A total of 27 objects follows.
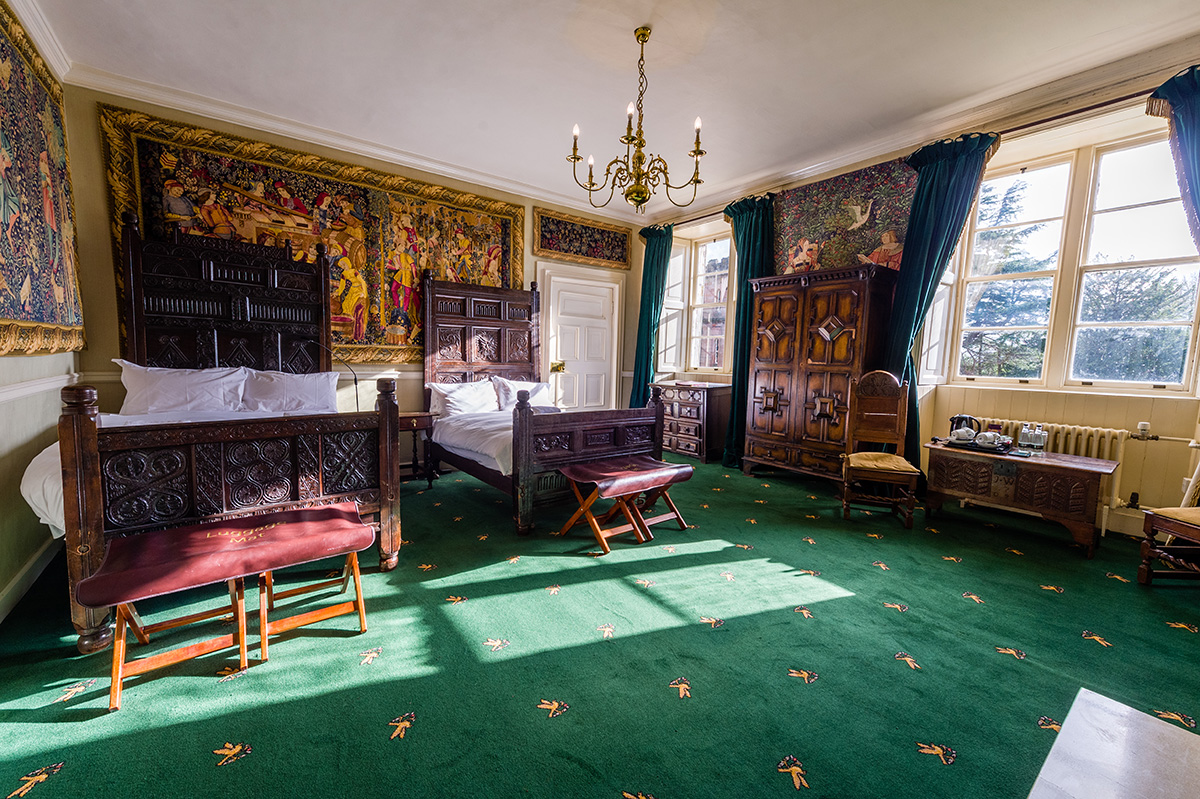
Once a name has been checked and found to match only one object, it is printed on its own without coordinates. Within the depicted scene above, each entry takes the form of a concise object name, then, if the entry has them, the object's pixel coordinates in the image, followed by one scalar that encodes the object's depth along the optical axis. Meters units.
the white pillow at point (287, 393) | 4.02
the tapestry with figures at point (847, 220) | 4.67
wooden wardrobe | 4.57
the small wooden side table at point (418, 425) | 4.59
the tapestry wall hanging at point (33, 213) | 2.64
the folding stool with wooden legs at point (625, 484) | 3.37
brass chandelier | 3.02
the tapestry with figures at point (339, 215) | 4.09
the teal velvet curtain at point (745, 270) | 5.71
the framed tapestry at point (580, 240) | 6.41
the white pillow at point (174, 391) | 3.64
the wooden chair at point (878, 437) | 3.95
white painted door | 6.73
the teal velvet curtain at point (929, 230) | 4.11
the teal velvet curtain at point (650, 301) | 6.90
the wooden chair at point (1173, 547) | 2.72
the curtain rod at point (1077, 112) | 3.33
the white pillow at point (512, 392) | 5.51
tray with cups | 3.81
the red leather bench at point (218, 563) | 1.80
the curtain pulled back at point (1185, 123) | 3.10
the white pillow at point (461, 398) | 5.12
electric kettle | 4.15
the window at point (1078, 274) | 3.70
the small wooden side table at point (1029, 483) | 3.36
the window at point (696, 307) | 6.88
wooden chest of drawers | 6.11
